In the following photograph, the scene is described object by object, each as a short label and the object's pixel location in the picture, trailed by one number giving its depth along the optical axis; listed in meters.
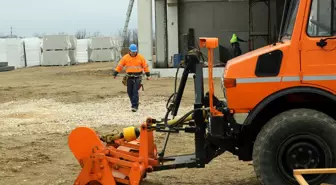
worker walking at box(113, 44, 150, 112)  13.89
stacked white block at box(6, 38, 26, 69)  36.25
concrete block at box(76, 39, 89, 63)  41.97
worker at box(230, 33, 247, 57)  24.48
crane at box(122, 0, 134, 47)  27.73
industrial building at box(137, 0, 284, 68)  26.73
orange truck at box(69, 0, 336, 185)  5.13
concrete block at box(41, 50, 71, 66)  36.56
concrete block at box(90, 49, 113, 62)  41.62
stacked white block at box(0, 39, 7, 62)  36.16
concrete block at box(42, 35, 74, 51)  35.94
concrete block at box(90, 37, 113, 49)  40.91
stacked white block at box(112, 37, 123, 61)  41.87
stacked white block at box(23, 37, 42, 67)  37.15
